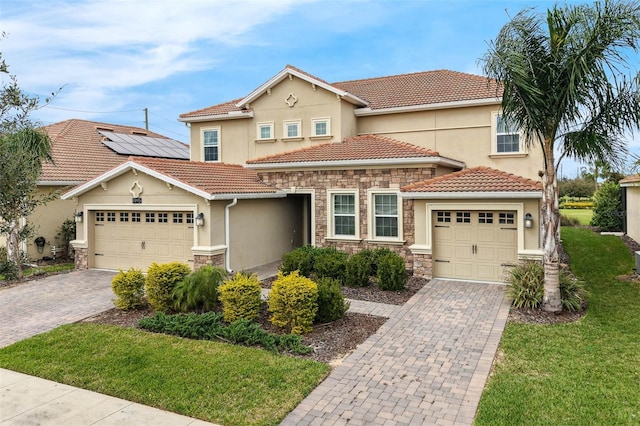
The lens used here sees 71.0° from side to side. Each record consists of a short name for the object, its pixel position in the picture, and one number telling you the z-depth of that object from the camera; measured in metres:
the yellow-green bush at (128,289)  10.44
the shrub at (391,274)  11.97
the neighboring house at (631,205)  20.58
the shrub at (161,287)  10.18
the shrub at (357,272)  12.63
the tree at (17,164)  14.27
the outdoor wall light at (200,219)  13.84
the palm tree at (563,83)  8.98
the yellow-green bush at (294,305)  8.72
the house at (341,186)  13.27
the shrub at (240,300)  9.20
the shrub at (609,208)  25.53
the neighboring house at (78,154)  18.42
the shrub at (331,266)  13.02
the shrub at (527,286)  10.23
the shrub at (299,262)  13.57
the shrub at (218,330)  7.97
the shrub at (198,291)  9.97
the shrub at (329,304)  9.27
